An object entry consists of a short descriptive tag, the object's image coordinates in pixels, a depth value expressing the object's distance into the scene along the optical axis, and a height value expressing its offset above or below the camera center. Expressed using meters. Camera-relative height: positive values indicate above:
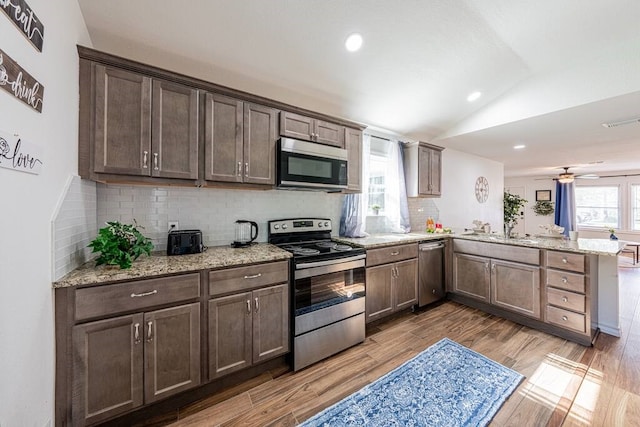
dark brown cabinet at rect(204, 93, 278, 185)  2.00 +0.62
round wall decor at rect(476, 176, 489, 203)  5.27 +0.53
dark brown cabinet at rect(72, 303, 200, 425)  1.36 -0.88
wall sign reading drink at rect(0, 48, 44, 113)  0.90 +0.52
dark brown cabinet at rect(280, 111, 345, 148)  2.38 +0.86
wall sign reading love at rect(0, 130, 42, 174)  0.91 +0.24
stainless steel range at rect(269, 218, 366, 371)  2.07 -0.75
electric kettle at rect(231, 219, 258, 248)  2.41 -0.19
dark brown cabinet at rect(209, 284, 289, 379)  1.74 -0.86
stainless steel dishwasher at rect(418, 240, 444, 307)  3.19 -0.78
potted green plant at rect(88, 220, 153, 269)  1.52 -0.20
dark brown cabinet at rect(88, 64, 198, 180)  1.63 +0.62
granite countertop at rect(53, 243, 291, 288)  1.39 -0.34
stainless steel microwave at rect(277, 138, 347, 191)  2.30 +0.48
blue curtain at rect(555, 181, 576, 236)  7.91 +0.24
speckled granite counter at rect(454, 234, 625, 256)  2.38 -0.33
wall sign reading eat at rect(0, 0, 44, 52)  0.92 +0.79
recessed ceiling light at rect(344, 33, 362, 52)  2.11 +1.49
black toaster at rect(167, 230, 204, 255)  1.97 -0.24
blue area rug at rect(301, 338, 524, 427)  1.59 -1.31
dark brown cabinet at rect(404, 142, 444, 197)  3.78 +0.69
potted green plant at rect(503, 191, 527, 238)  5.77 +0.20
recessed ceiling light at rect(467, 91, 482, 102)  3.21 +1.54
